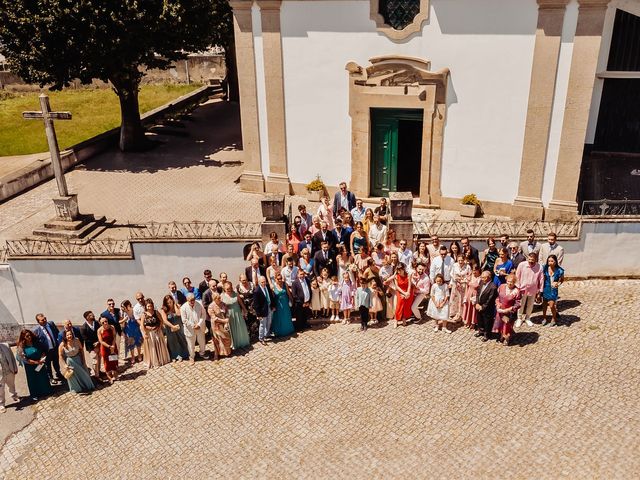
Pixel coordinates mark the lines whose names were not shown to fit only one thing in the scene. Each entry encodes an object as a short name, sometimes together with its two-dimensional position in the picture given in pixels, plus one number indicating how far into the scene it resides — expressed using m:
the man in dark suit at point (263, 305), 11.70
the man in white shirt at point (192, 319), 11.60
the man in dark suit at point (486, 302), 11.03
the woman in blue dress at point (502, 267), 11.61
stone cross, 16.14
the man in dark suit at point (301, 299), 12.23
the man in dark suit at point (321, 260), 12.65
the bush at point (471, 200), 17.19
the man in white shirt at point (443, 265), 12.11
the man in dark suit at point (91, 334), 11.66
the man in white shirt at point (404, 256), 12.48
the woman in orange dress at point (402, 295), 11.96
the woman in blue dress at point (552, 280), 11.62
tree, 19.38
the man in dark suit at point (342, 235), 13.42
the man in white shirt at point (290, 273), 12.23
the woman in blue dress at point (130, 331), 11.93
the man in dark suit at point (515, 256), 11.95
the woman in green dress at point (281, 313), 12.01
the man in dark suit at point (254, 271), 12.38
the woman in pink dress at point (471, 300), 11.41
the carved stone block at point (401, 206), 13.69
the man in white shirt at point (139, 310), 11.80
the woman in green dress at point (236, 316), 11.71
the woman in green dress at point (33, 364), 11.43
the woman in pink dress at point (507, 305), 10.95
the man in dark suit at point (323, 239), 13.12
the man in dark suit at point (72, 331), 11.19
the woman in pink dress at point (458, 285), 11.66
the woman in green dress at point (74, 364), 11.22
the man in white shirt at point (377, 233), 13.55
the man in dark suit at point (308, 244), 13.03
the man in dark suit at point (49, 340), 11.66
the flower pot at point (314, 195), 18.62
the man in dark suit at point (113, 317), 11.85
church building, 15.41
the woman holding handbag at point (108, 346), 11.58
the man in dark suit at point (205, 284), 12.23
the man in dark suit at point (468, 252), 12.07
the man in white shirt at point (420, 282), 12.00
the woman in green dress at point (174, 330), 11.76
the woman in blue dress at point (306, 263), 12.40
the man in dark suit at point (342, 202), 15.01
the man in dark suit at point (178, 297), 12.03
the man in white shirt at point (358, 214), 14.37
